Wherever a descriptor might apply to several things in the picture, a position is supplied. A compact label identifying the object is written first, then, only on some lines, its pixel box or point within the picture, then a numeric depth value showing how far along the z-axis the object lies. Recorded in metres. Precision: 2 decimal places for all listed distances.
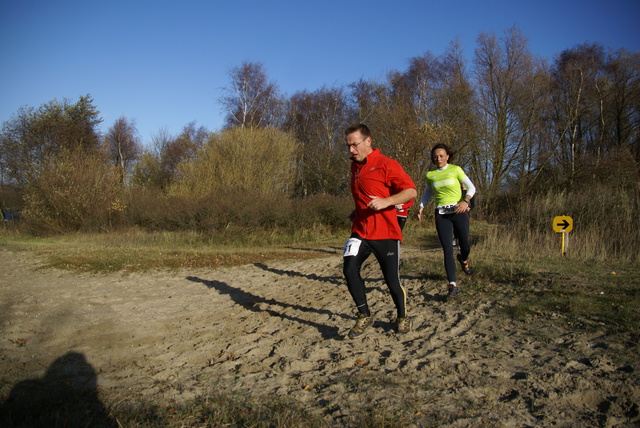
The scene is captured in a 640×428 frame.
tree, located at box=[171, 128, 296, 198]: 25.78
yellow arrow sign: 8.30
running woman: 5.80
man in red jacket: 4.48
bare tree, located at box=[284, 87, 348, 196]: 31.48
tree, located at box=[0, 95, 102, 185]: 29.86
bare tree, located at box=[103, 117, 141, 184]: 49.58
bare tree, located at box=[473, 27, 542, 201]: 27.66
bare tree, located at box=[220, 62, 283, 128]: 32.53
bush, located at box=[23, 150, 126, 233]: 21.92
